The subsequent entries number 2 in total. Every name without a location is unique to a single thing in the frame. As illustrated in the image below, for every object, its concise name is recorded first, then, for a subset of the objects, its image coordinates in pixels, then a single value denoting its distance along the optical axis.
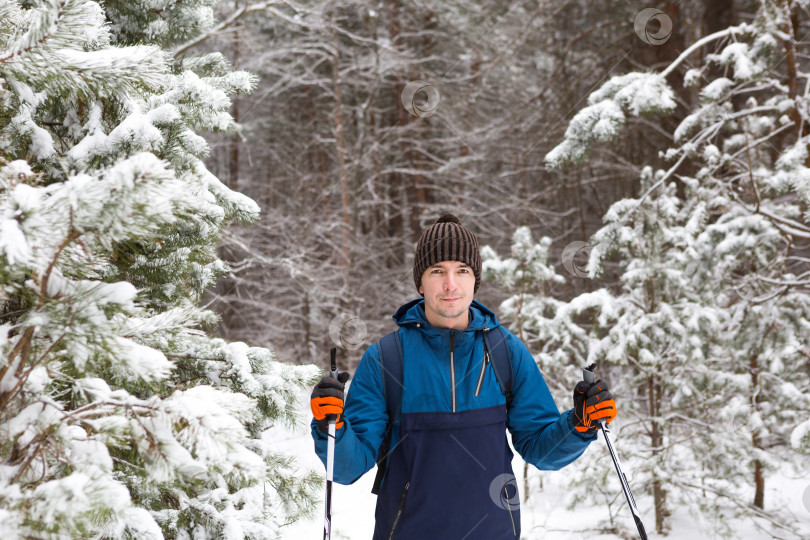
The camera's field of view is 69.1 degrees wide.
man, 2.35
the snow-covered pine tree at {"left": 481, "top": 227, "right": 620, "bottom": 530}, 7.27
